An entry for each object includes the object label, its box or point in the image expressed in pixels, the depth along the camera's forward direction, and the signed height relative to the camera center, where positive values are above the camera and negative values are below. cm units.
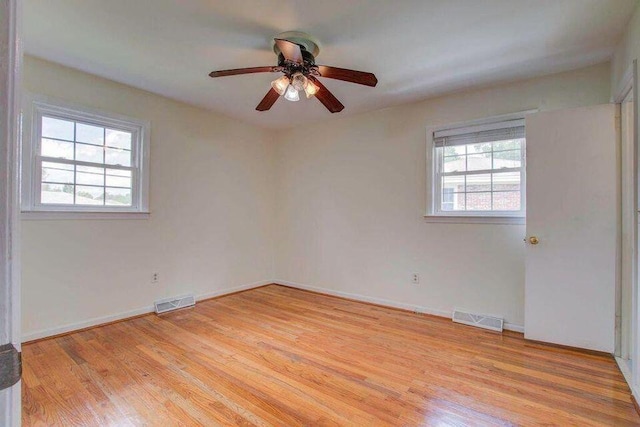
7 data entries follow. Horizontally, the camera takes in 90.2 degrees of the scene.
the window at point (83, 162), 280 +50
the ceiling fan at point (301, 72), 226 +106
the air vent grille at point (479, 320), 314 -103
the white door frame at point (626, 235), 234 -11
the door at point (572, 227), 256 -6
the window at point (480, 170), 317 +52
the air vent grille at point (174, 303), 359 -104
